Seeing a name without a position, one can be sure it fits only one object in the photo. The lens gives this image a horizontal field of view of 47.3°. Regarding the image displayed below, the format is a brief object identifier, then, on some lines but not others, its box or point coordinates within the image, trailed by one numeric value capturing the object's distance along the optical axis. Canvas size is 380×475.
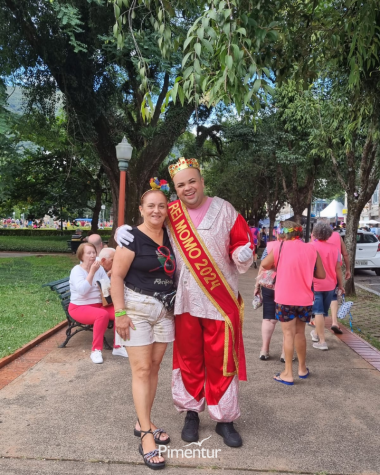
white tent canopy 28.12
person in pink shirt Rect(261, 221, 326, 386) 4.22
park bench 5.48
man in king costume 3.04
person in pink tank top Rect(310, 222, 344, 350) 5.56
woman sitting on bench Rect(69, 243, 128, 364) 5.02
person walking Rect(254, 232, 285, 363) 4.86
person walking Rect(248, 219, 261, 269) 16.99
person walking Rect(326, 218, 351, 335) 5.90
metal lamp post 7.49
